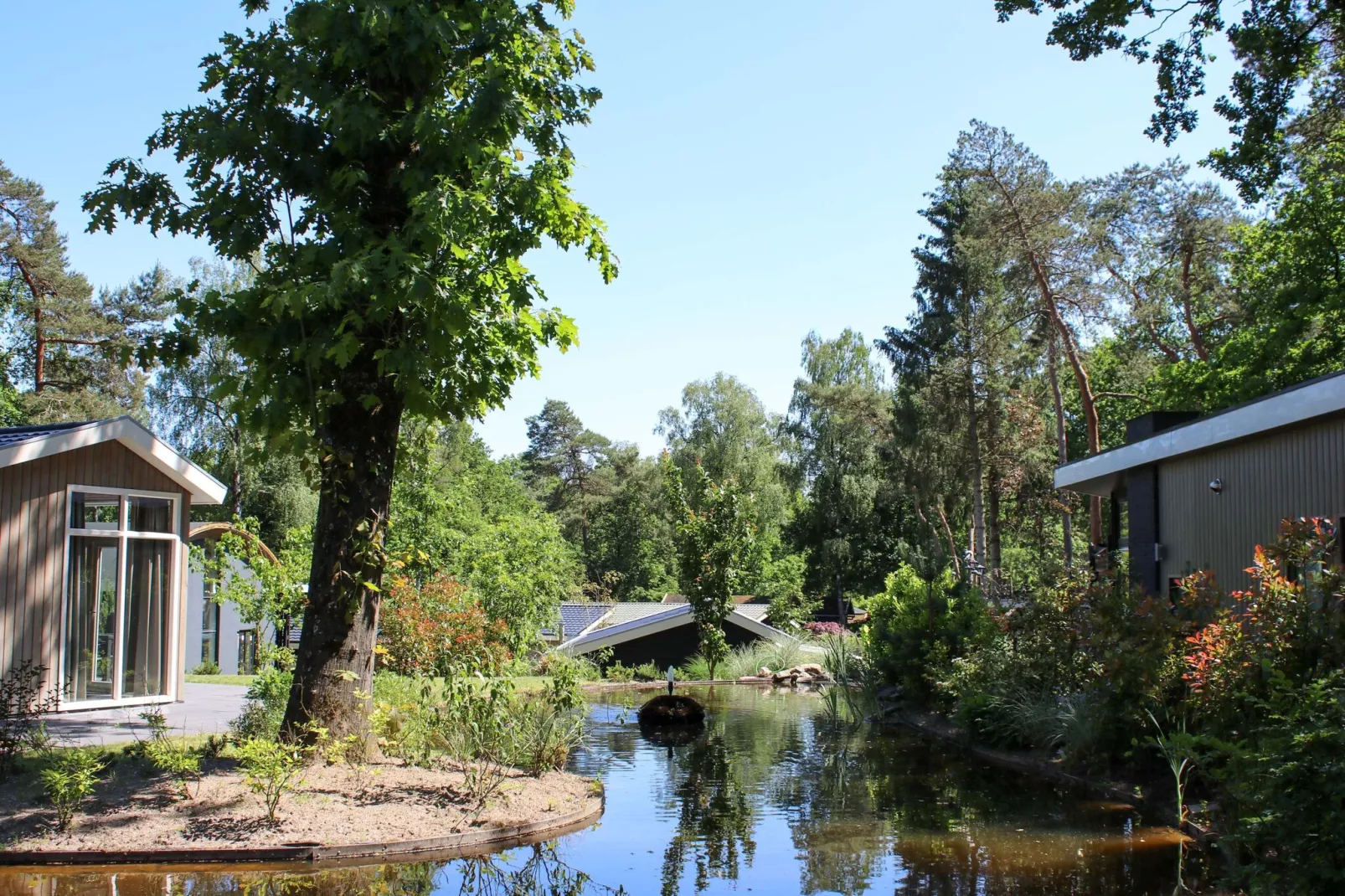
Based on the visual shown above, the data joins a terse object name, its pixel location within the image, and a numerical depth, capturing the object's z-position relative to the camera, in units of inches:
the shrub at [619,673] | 1043.3
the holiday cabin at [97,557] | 472.7
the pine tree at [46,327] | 1142.3
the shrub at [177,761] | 324.8
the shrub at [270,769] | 310.5
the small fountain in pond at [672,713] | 668.7
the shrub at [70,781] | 305.6
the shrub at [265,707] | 401.4
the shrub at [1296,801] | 199.8
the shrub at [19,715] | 352.5
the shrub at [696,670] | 1093.1
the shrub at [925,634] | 697.0
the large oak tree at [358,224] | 352.2
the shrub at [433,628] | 613.3
